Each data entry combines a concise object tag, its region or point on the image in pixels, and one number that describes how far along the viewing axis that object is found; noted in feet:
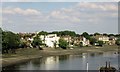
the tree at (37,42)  378.53
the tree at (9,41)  294.66
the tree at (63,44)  416.09
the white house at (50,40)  426.43
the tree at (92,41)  549.83
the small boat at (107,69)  173.88
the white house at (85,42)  523.95
